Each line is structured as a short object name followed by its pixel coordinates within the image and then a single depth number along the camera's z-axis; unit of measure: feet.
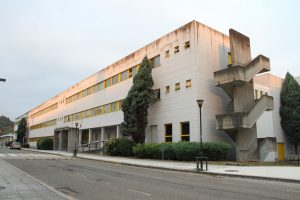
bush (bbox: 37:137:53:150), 145.81
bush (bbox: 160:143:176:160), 64.36
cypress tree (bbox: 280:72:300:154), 93.15
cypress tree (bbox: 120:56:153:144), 77.84
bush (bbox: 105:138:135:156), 78.30
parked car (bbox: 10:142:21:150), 158.90
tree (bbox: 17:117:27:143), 230.85
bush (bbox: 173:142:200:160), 59.31
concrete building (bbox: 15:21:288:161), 65.79
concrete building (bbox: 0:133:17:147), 320.56
